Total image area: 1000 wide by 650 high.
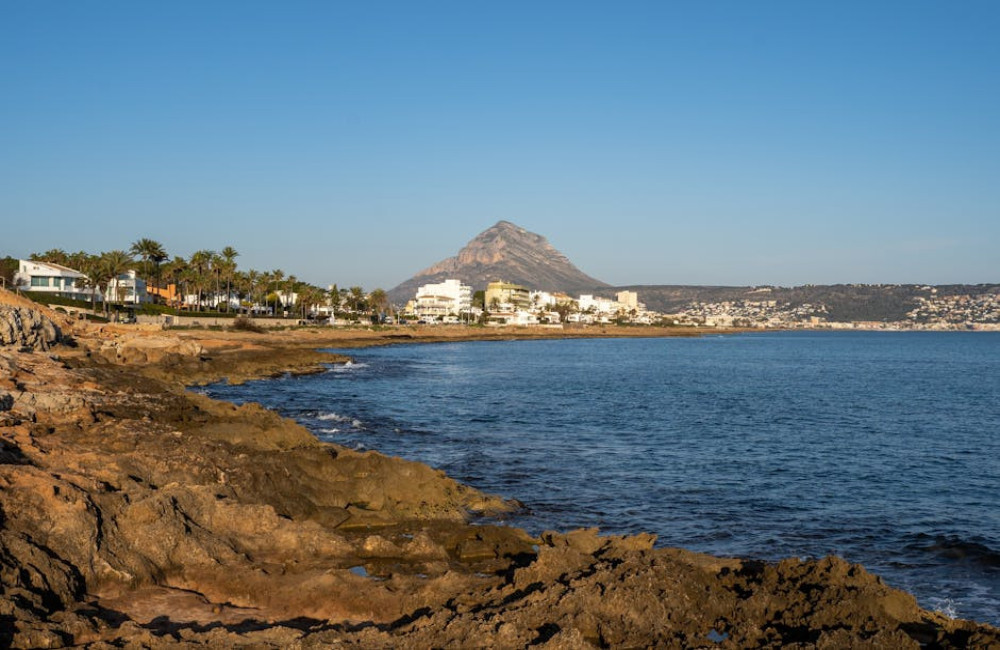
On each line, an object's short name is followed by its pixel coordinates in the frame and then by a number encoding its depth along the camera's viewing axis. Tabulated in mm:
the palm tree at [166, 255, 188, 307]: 125625
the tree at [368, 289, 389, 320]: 178250
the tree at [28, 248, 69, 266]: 118750
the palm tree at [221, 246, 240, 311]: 123969
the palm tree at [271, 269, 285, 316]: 142238
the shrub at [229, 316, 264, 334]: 101125
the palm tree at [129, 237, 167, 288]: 115562
